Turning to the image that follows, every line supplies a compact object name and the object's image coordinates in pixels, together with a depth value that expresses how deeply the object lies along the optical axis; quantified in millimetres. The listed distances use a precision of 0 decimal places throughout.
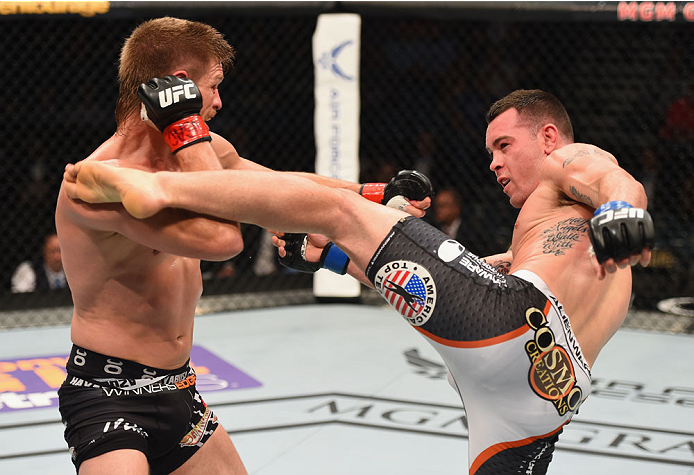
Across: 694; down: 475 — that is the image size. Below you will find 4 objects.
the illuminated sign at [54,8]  4688
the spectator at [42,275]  5355
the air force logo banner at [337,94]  5297
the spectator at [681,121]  6312
